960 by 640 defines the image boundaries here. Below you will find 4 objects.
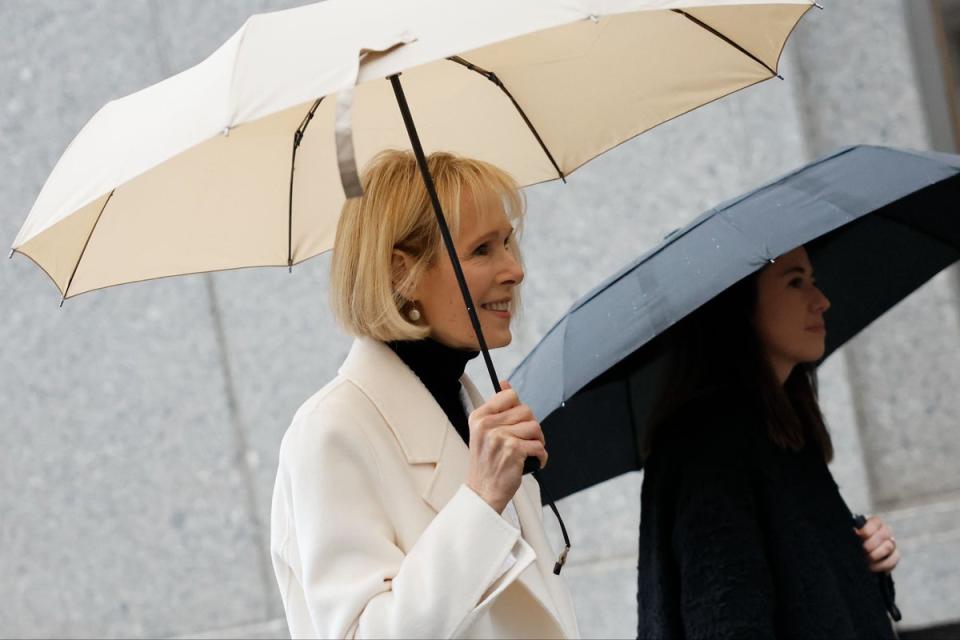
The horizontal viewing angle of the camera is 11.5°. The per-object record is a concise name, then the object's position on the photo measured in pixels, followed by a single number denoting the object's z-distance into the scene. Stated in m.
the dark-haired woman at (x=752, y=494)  4.98
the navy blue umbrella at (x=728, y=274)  4.94
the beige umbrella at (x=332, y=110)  4.52
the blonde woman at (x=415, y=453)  4.60
